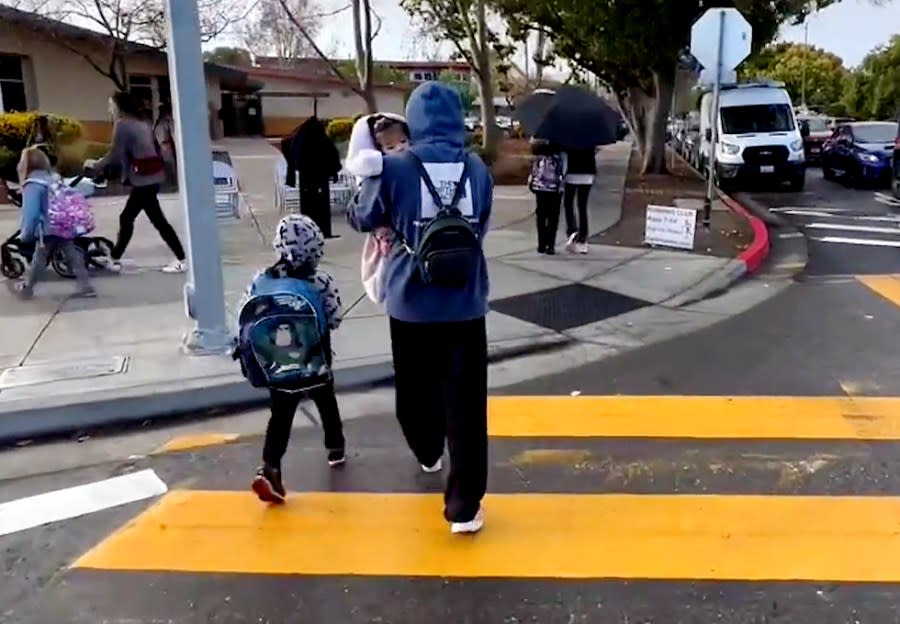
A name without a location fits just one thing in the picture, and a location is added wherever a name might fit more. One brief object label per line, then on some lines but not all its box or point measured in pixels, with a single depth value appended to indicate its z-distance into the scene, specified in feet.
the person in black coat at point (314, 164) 37.35
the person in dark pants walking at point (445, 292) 12.51
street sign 39.27
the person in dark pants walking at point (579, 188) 34.86
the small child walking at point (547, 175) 33.32
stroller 29.68
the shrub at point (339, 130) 68.89
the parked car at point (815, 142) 94.94
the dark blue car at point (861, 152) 68.95
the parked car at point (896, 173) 59.62
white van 67.77
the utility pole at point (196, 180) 20.30
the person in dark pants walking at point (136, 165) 30.04
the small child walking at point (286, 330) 13.62
